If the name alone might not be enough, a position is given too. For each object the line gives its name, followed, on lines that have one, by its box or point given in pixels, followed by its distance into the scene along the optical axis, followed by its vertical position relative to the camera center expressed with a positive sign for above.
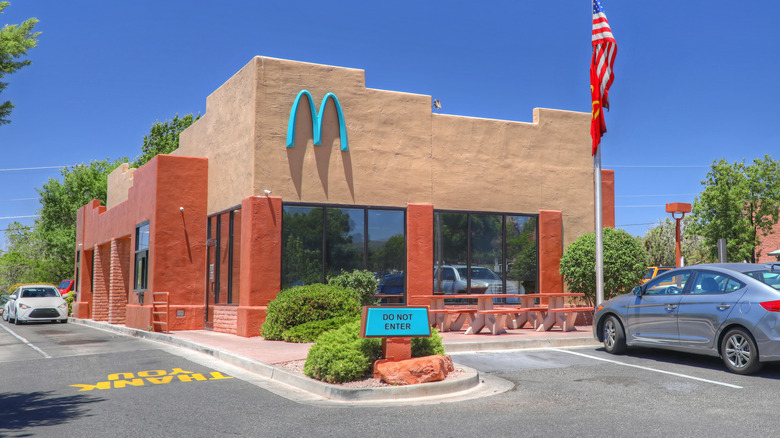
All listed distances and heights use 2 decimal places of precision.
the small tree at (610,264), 16.97 +0.17
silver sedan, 9.30 -0.67
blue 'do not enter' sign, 9.09 -0.72
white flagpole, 14.80 +0.62
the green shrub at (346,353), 9.05 -1.17
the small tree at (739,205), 35.47 +3.57
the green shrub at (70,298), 33.72 -1.49
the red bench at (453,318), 15.25 -1.14
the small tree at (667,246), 49.75 +1.85
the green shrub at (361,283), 16.12 -0.32
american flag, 15.34 +4.69
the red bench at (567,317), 15.05 -1.05
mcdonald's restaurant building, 16.16 +1.90
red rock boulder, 8.81 -1.33
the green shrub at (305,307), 14.35 -0.81
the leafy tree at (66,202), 48.06 +4.77
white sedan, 26.16 -1.47
